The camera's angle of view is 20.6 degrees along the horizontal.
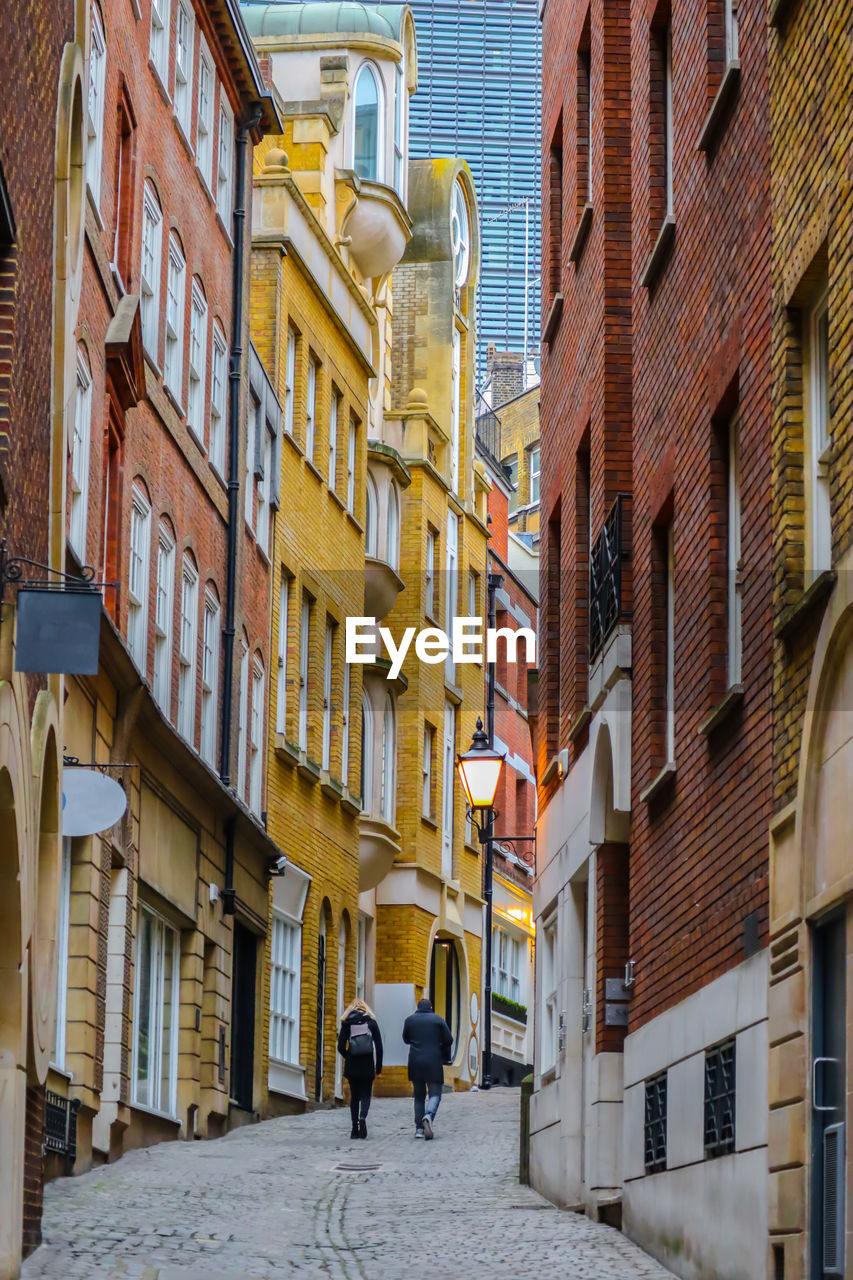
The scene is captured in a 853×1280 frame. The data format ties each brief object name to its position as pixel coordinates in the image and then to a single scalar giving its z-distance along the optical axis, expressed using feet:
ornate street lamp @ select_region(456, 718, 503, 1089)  77.77
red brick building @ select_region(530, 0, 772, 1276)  42.63
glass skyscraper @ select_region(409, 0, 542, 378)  522.47
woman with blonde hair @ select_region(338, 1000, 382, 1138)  83.56
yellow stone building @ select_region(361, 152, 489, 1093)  139.64
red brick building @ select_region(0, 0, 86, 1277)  42.78
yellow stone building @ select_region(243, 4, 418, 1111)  110.22
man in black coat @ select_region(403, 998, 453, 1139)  86.28
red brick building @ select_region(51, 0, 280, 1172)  69.46
